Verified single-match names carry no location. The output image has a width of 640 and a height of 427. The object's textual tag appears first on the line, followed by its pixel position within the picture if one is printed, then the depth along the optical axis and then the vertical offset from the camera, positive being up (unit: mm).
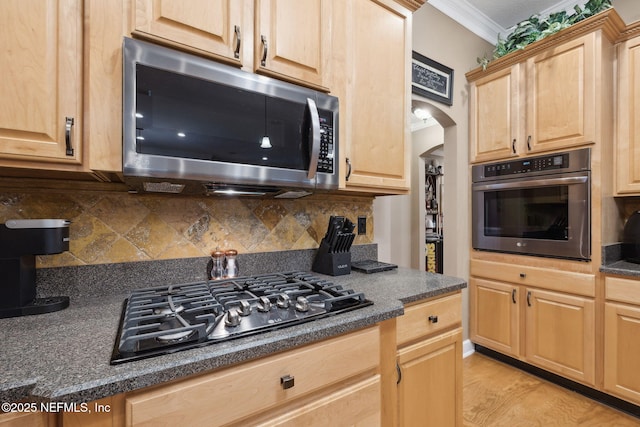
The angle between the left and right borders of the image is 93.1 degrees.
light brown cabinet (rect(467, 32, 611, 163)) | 1950 +808
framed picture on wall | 2189 +1022
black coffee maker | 901 -121
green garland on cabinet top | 2018 +1355
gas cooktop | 730 -299
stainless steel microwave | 942 +304
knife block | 1536 -251
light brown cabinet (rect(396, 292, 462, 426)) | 1192 -631
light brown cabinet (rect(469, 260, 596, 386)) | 1978 -744
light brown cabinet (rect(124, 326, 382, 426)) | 671 -455
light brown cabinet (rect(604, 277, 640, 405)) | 1769 -748
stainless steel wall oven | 1993 +58
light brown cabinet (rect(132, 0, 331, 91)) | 986 +660
